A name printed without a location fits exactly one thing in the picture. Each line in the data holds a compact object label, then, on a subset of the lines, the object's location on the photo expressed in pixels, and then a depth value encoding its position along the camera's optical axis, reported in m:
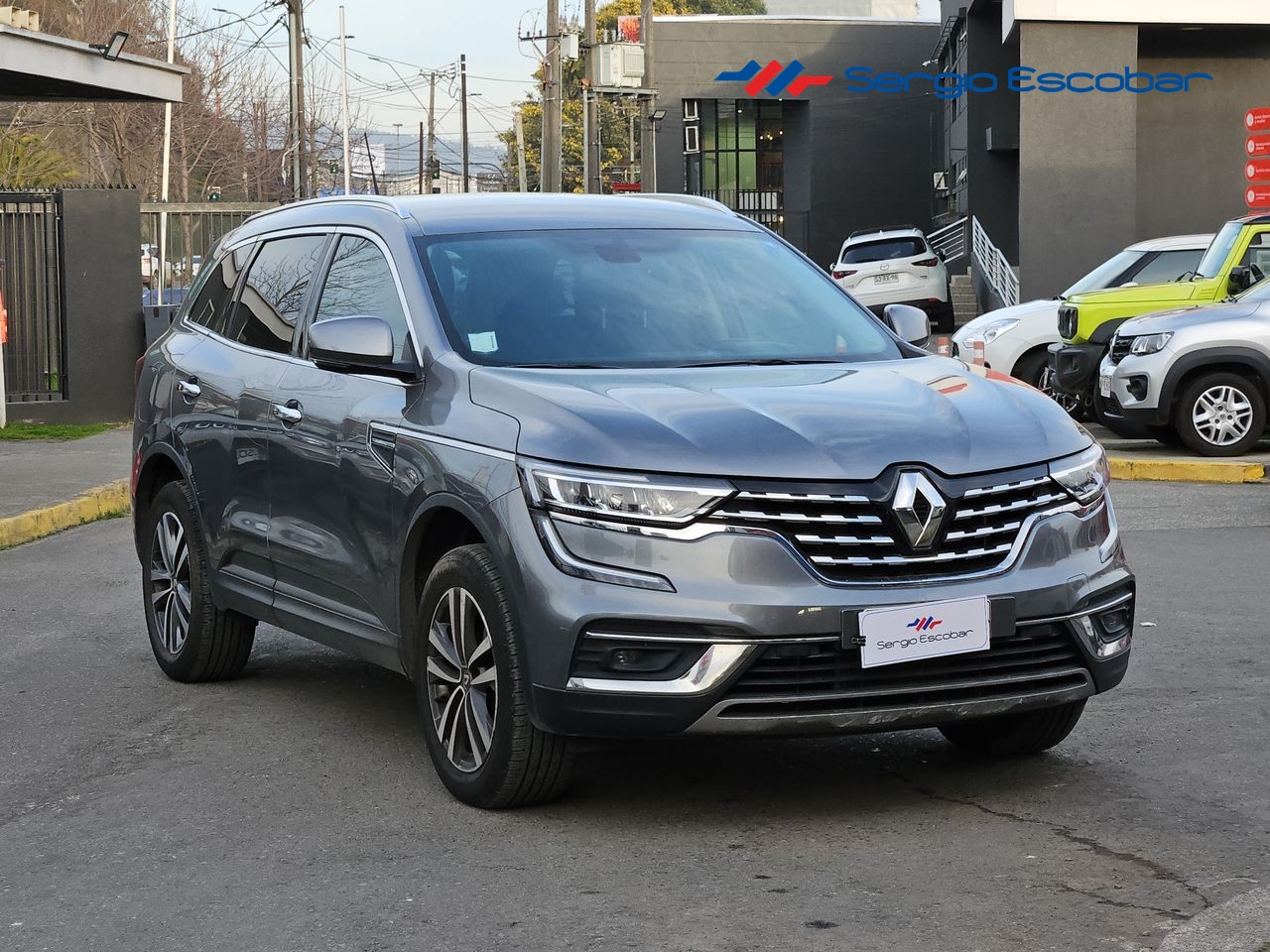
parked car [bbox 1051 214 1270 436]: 16.55
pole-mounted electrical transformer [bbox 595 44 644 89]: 41.06
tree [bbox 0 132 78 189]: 39.00
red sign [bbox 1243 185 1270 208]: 22.56
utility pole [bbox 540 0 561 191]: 42.56
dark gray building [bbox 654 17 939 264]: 56.62
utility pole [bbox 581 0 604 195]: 41.50
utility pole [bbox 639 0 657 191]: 40.19
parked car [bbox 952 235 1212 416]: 18.52
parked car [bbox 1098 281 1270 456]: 15.30
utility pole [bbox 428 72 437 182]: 97.29
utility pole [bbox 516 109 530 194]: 87.19
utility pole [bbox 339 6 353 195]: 66.04
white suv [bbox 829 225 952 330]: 33.31
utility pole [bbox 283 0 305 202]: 52.00
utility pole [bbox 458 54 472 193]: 94.19
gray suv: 4.84
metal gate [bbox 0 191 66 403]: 20.78
